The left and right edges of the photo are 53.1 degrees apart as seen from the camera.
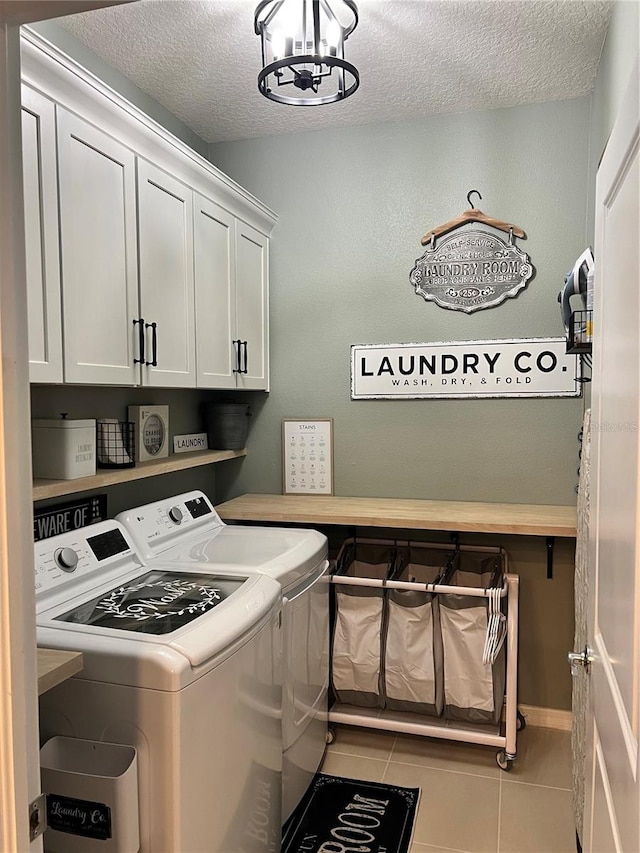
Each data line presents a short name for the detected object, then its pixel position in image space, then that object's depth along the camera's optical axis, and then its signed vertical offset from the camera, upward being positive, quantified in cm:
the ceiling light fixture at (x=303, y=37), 175 +105
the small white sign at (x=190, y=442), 288 -17
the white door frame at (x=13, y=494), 83 -11
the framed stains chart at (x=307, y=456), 315 -25
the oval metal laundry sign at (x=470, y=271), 286 +60
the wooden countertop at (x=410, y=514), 252 -46
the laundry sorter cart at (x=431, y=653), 256 -103
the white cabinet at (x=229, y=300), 255 +46
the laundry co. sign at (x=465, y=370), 282 +15
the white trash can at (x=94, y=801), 138 -86
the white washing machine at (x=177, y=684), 144 -67
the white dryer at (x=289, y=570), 218 -58
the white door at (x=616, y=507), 87 -17
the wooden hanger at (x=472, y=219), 284 +81
